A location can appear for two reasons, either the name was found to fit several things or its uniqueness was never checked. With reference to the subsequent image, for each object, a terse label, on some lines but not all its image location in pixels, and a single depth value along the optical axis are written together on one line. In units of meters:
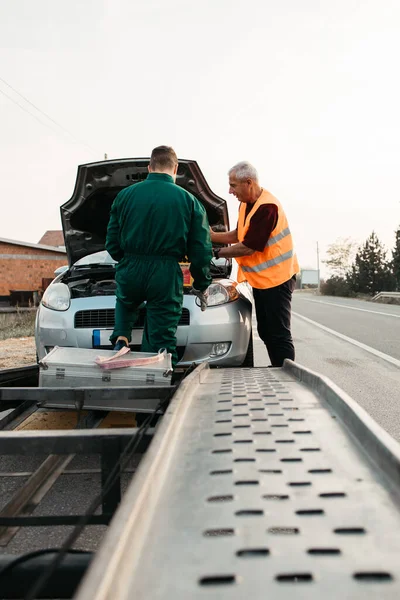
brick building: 27.62
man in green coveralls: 3.45
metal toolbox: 2.89
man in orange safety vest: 4.30
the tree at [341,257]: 97.00
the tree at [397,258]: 49.16
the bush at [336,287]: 58.44
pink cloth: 2.85
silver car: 4.12
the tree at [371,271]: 55.69
